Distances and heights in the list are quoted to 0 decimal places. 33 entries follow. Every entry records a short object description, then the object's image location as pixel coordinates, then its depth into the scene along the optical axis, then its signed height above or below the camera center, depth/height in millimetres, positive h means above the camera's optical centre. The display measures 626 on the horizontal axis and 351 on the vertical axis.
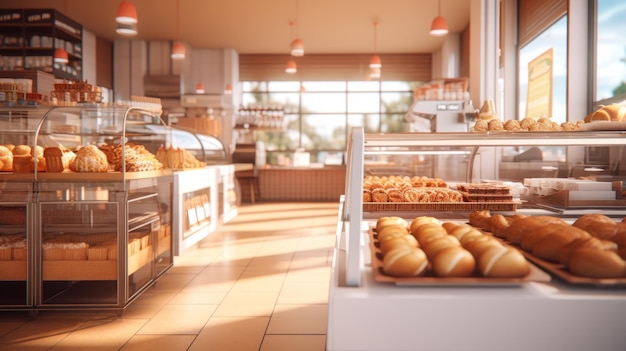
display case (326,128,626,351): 1193 -362
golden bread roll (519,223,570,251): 1503 -209
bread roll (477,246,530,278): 1266 -254
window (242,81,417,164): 11648 +1420
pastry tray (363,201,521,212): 2279 -184
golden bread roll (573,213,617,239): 1519 -190
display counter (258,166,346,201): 10984 -412
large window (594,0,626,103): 4109 +1020
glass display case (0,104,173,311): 3072 -365
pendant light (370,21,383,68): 8516 +1791
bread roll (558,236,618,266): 1305 -210
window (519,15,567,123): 5203 +1072
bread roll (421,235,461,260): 1353 -219
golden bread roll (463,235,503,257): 1330 -216
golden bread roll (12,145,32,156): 3377 +90
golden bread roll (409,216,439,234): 1716 -200
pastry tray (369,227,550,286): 1250 -290
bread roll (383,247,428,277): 1289 -255
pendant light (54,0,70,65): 7227 +1582
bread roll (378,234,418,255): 1402 -223
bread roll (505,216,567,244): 1613 -197
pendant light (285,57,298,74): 8836 +1762
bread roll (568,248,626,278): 1235 -244
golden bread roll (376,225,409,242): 1567 -216
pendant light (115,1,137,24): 5270 +1621
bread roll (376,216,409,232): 1800 -207
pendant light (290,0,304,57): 7214 +1718
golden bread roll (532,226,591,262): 1400 -215
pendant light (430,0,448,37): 6008 +1698
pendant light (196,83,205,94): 10039 +1561
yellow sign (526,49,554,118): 5574 +965
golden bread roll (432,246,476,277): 1278 -253
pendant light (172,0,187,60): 7340 +1694
